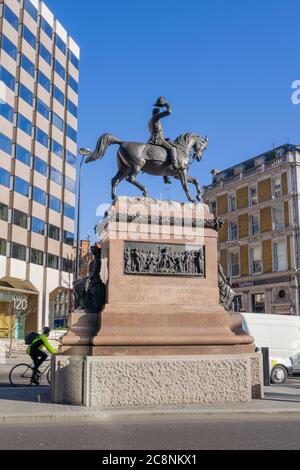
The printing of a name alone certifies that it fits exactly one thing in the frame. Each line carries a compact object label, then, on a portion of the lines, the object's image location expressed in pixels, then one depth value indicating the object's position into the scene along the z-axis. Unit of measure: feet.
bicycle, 49.64
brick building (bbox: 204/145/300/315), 168.96
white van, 76.07
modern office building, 152.87
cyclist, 47.62
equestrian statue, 42.24
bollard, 46.09
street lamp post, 96.58
